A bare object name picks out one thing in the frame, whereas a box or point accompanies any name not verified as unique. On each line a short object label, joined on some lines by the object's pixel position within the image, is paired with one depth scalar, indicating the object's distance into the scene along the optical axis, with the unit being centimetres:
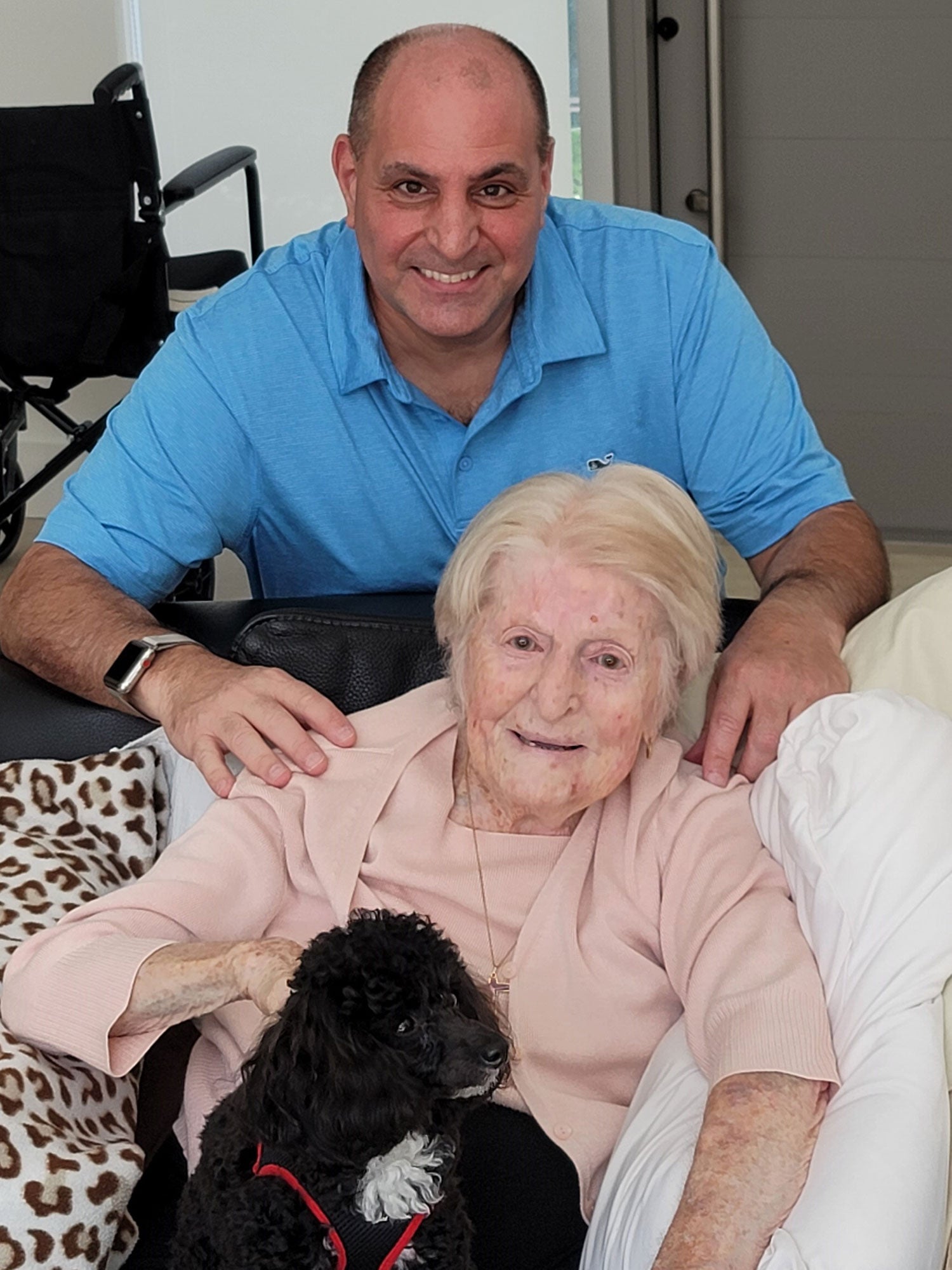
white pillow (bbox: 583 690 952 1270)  121
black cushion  184
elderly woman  146
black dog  114
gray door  443
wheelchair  386
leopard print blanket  137
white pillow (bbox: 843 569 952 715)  173
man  203
